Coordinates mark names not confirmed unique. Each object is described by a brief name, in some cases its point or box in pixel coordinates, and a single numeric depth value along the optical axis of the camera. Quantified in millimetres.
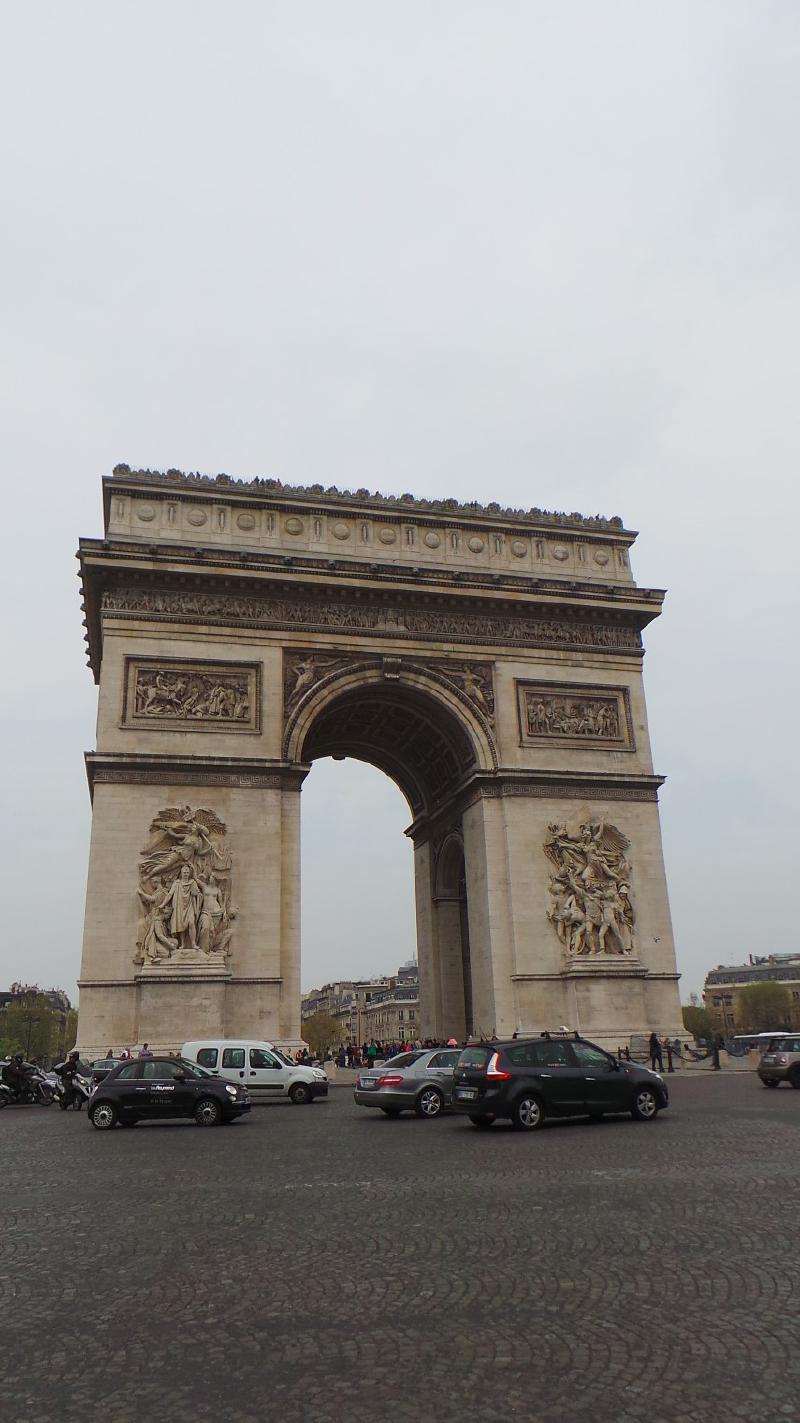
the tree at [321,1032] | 127688
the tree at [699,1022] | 133875
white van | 21359
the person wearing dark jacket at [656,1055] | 27531
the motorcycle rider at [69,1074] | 22062
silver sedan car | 17969
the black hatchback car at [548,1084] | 14570
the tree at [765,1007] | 123062
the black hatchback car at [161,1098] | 16891
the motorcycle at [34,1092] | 24781
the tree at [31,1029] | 104938
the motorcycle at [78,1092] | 21922
